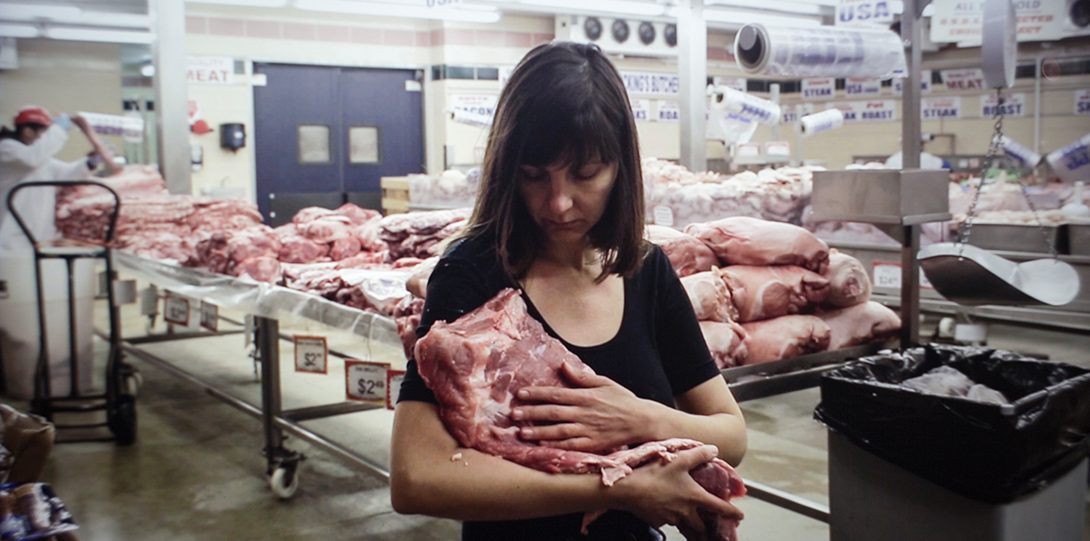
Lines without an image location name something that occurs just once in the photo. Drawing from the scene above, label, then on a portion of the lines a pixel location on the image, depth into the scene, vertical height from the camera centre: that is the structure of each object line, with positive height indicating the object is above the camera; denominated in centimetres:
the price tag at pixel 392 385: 332 -67
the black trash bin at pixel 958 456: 225 -67
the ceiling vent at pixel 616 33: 1127 +181
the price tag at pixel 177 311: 539 -65
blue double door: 1069 +67
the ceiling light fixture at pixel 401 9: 732 +142
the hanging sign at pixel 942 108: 1249 +96
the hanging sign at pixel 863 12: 621 +112
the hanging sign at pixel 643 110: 1200 +97
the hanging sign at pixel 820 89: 1352 +134
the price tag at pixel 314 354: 407 -68
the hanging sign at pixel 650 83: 1127 +123
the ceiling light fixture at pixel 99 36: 972 +165
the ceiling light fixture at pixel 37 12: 945 +184
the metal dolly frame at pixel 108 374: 498 -94
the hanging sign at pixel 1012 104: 1180 +93
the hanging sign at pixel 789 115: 1410 +102
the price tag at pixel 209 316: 510 -64
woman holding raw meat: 126 -20
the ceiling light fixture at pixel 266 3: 802 +160
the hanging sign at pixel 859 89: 1319 +130
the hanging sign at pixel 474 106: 694 +63
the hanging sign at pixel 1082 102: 1118 +89
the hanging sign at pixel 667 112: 1192 +93
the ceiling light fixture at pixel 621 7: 782 +149
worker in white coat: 637 +22
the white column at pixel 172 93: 729 +79
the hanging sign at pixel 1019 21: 767 +132
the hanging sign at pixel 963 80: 1227 +130
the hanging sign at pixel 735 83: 1304 +139
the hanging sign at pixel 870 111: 1298 +97
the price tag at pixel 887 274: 503 -48
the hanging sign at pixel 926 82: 1260 +132
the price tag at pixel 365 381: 360 -70
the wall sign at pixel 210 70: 998 +131
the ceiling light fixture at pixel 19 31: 993 +174
